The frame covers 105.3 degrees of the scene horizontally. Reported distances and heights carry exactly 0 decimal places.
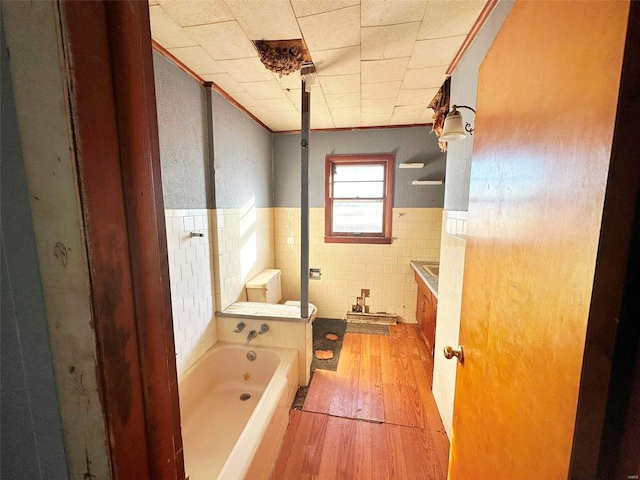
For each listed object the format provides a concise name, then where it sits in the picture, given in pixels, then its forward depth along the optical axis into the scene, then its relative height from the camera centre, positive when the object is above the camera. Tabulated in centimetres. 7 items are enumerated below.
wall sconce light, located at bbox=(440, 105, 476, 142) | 125 +43
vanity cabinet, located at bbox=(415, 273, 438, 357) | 223 -105
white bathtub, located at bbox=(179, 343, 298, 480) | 125 -136
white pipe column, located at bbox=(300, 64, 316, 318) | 176 +21
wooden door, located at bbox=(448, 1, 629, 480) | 43 -3
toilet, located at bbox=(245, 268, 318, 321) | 259 -86
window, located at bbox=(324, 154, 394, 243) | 308 +15
